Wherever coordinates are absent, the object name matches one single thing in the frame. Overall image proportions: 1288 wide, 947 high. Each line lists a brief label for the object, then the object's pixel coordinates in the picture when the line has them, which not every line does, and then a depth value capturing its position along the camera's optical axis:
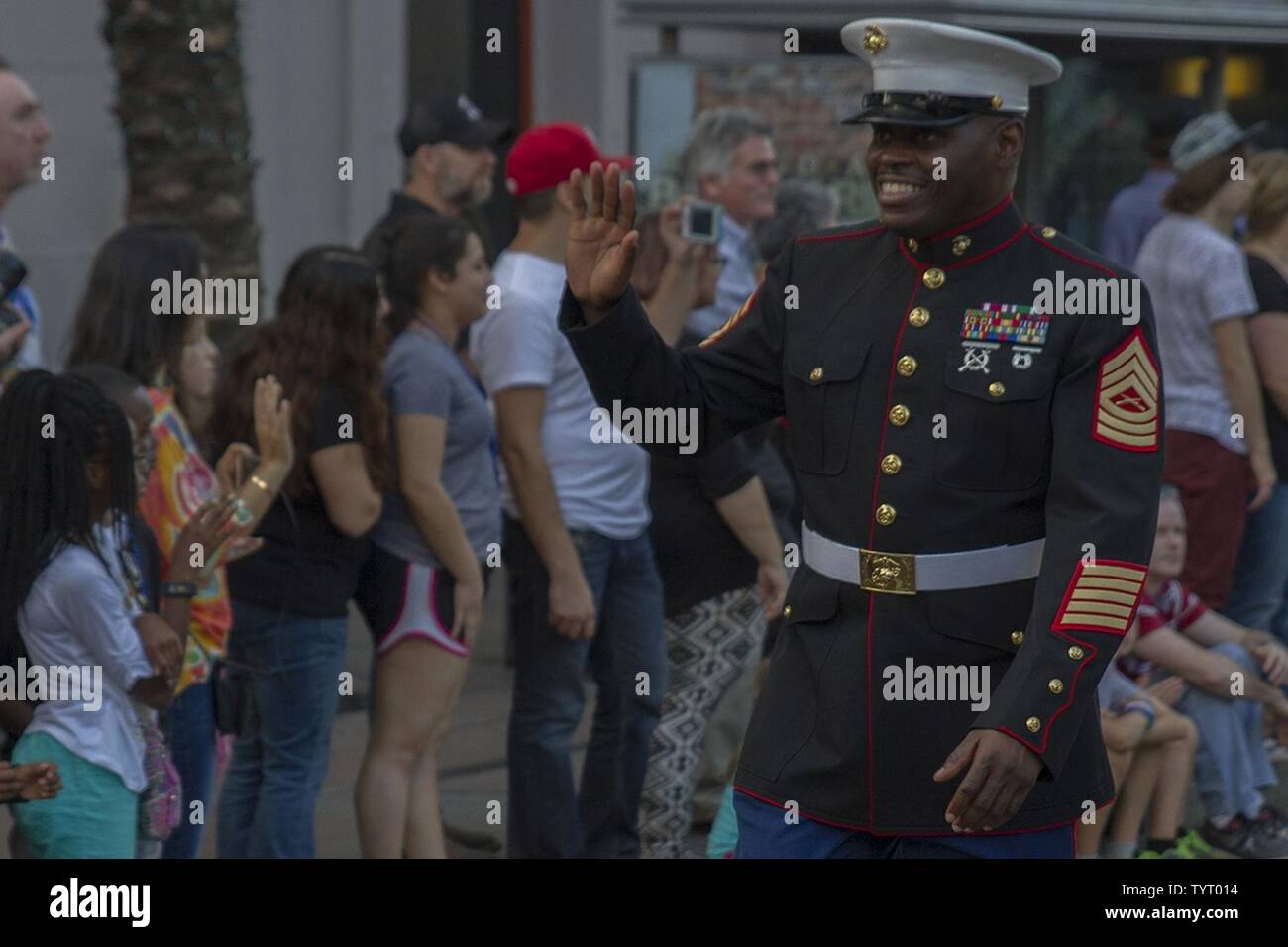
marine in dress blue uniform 6.58
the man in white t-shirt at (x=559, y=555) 11.17
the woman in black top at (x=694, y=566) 11.65
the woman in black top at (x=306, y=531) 10.28
